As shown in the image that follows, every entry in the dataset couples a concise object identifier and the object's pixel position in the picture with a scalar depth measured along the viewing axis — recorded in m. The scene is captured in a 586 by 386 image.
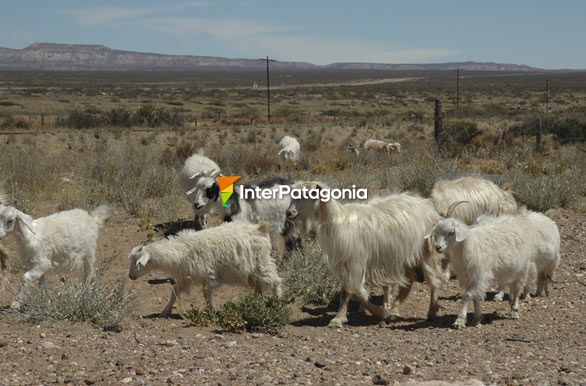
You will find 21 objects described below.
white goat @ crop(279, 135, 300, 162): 22.45
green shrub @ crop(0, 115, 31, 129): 37.47
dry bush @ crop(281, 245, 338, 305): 9.96
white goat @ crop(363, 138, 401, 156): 26.48
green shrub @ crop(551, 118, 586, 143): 30.94
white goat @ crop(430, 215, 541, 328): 8.50
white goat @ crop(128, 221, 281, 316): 9.00
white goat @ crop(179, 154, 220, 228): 11.57
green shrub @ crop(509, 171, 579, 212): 14.86
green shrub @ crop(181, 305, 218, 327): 8.24
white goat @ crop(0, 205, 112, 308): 8.98
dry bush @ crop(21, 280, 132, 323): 7.98
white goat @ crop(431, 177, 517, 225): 10.62
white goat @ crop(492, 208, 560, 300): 9.48
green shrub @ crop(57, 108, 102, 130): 38.31
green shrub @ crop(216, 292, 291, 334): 8.02
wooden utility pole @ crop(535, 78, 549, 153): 24.47
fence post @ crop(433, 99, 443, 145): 22.64
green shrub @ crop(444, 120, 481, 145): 23.95
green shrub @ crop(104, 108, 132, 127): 39.72
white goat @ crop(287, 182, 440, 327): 8.94
